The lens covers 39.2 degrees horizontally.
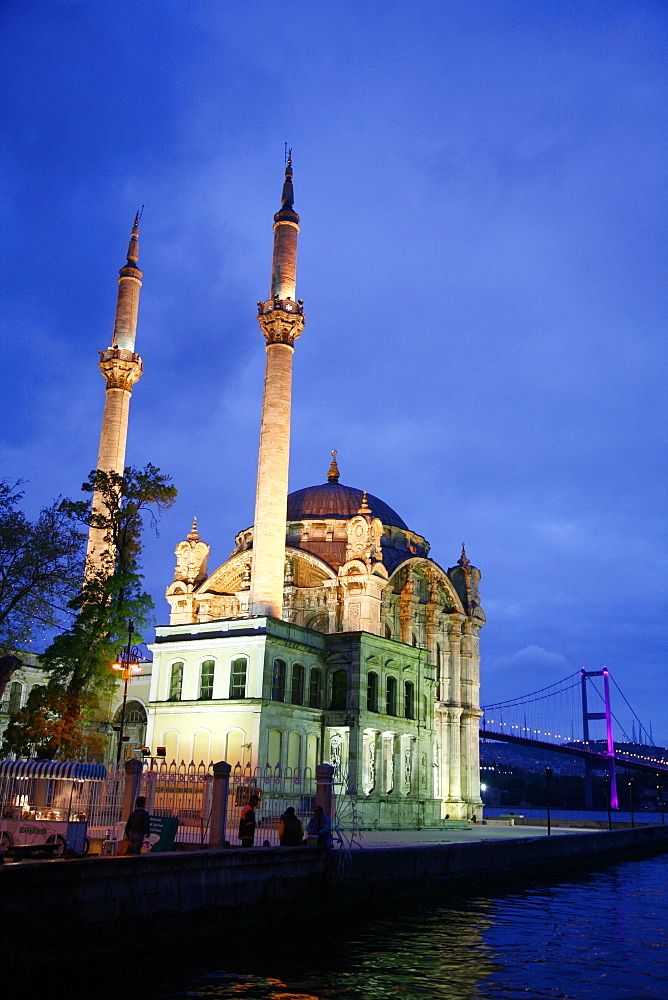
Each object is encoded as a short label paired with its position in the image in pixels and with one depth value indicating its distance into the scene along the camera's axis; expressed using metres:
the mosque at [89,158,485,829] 35.56
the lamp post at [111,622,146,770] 28.73
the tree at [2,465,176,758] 28.78
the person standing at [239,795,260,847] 18.53
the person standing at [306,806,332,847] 19.66
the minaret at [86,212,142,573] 44.78
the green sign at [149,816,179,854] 16.88
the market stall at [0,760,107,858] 14.95
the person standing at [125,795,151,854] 15.48
